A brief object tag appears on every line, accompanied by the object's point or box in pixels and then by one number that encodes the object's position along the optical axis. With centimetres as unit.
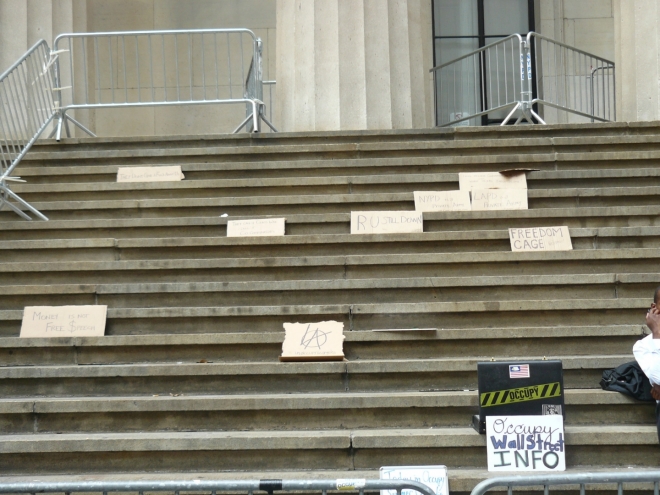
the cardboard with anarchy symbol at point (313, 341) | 583
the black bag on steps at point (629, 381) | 523
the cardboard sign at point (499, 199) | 732
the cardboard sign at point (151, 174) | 810
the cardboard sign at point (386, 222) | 705
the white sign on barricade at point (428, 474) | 460
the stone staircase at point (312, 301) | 518
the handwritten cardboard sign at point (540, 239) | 673
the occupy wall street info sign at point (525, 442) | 489
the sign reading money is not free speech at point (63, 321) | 621
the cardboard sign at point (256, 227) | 714
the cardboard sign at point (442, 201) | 735
